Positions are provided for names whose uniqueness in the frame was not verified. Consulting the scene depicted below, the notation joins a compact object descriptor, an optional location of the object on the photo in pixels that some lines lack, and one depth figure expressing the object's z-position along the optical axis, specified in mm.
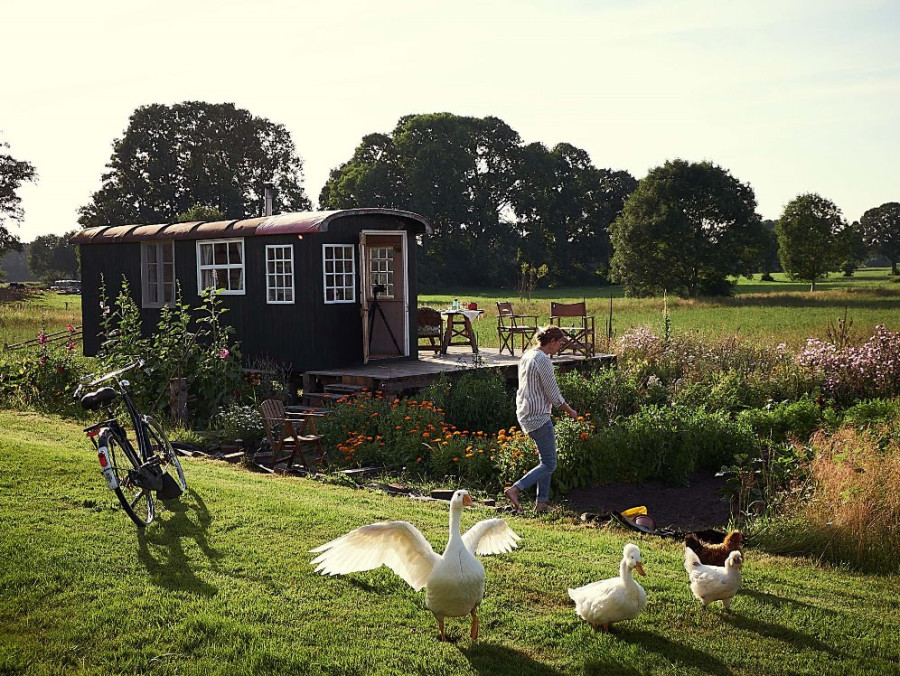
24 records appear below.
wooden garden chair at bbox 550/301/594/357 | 15594
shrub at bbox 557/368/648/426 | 11125
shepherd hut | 14070
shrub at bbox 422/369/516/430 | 11516
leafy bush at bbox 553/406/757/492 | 8812
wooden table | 16812
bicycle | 6404
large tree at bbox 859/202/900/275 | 81125
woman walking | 7391
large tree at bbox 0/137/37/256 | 41969
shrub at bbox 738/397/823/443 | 10312
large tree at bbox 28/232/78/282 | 83688
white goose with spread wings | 4406
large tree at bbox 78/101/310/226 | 50062
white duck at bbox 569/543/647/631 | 4621
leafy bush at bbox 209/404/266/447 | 11070
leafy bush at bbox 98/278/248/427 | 12258
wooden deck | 13078
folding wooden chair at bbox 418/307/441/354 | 16516
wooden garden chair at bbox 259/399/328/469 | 9555
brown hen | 5289
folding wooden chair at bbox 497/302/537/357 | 16219
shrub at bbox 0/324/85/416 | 13188
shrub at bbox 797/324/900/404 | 12359
